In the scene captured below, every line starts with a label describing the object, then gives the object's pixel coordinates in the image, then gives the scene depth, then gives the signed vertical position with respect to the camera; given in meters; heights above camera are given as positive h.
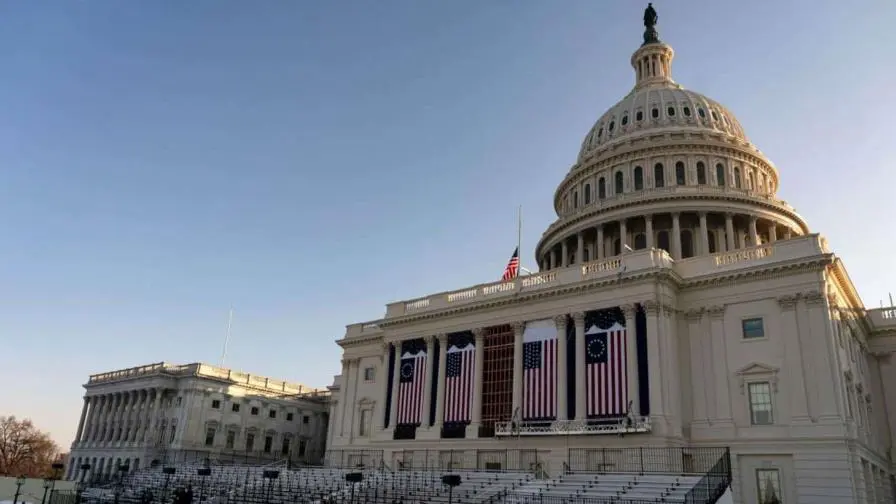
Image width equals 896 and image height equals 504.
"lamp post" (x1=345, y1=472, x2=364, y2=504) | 32.03 -0.16
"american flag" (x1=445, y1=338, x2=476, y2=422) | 45.34 +6.53
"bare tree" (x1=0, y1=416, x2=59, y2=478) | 94.19 +1.11
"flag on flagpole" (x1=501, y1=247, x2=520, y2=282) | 53.41 +16.40
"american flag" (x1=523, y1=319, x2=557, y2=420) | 41.12 +6.78
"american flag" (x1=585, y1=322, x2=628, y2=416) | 38.31 +6.36
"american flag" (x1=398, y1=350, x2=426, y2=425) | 48.31 +6.33
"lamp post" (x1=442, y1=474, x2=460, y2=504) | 27.36 -0.07
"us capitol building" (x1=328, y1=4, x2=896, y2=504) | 34.88 +7.59
